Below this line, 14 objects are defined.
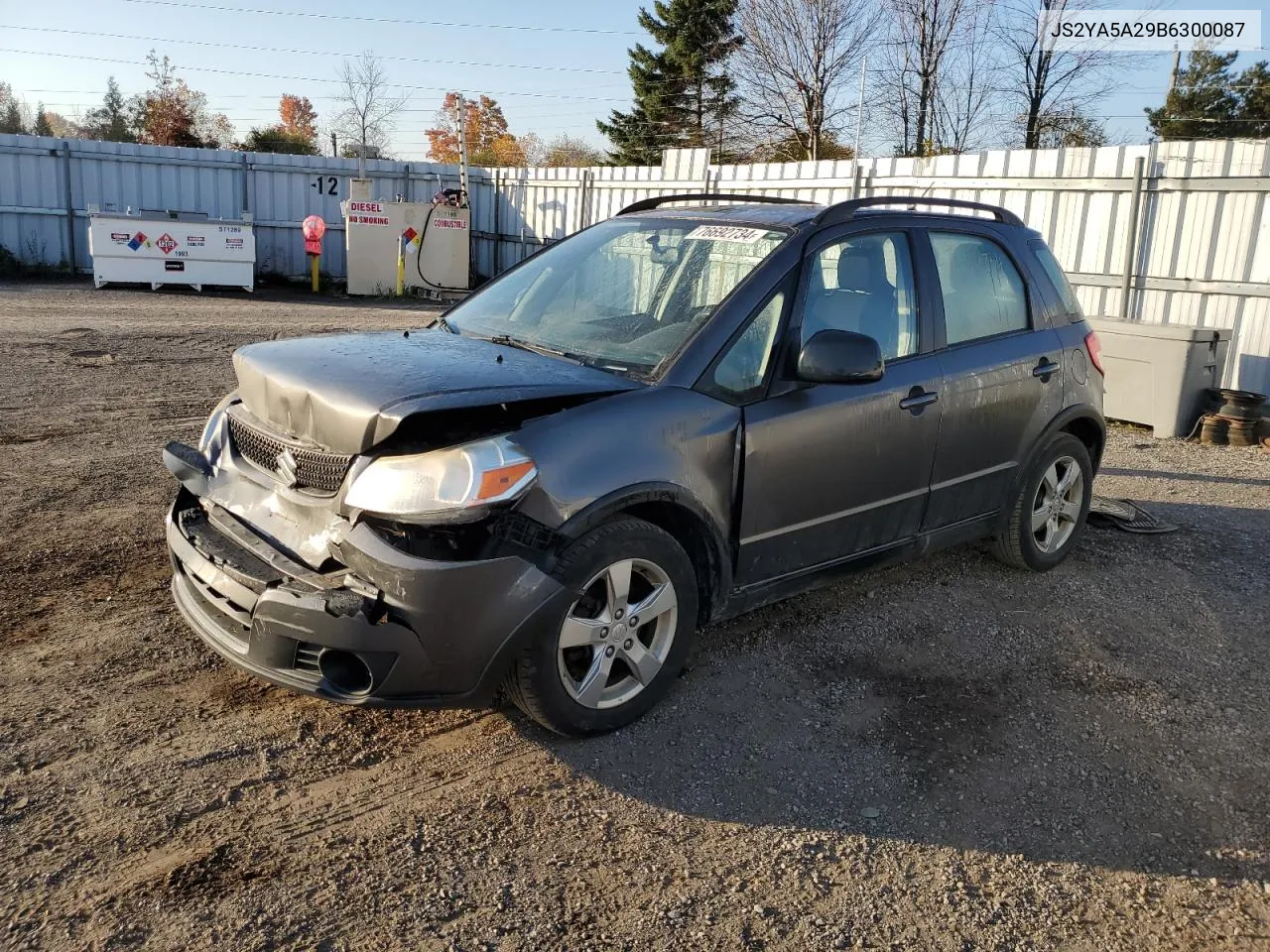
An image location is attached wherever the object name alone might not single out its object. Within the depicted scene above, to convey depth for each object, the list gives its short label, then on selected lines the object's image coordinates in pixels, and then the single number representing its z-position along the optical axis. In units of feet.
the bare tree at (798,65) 110.22
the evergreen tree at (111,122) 131.64
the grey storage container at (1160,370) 29.19
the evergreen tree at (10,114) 135.05
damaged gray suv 9.77
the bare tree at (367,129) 141.90
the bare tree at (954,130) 102.32
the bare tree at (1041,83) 98.02
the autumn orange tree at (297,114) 187.42
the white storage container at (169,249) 58.03
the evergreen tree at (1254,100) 102.94
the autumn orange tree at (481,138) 167.94
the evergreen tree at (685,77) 133.08
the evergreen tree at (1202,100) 104.12
